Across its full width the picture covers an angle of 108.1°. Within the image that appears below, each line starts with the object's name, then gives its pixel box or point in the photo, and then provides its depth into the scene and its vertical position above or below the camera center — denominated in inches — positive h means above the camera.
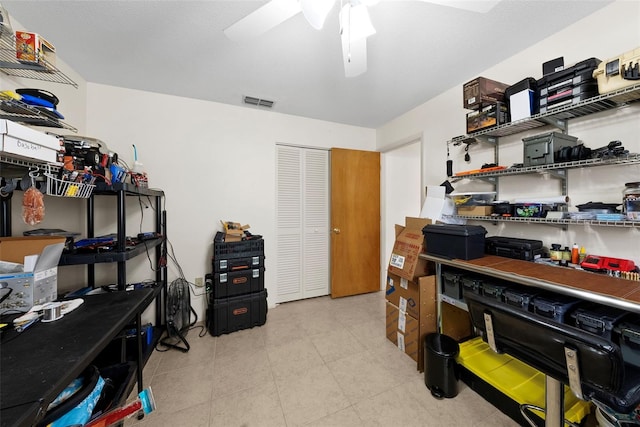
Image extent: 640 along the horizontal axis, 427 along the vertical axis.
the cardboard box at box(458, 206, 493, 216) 72.4 +0.6
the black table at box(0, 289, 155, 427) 22.6 -17.3
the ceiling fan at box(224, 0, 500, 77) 41.6 +38.0
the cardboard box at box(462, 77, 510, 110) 68.1 +36.1
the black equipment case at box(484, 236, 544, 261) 63.8 -10.5
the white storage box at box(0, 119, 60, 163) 36.1 +13.7
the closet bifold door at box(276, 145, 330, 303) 123.0 -3.8
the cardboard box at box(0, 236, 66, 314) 39.5 -8.6
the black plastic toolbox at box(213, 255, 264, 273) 92.7 -19.3
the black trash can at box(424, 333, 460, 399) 60.2 -41.1
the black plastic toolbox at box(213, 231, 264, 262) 93.4 -13.1
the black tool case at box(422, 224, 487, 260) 64.6 -8.3
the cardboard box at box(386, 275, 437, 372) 71.7 -31.1
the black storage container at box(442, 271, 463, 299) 67.9 -21.5
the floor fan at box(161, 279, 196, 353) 87.4 -38.1
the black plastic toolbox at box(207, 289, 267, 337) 91.9 -39.4
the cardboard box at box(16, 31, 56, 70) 41.6 +31.4
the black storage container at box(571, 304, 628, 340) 43.3 -21.0
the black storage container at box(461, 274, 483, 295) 63.7 -19.9
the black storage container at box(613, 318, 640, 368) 40.4 -23.3
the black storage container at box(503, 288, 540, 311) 53.8 -20.3
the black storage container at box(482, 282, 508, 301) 58.8 -20.3
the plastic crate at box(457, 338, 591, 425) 51.9 -42.7
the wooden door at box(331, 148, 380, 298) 128.0 -4.2
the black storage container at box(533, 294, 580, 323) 48.8 -20.4
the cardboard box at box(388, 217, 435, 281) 75.5 -13.7
